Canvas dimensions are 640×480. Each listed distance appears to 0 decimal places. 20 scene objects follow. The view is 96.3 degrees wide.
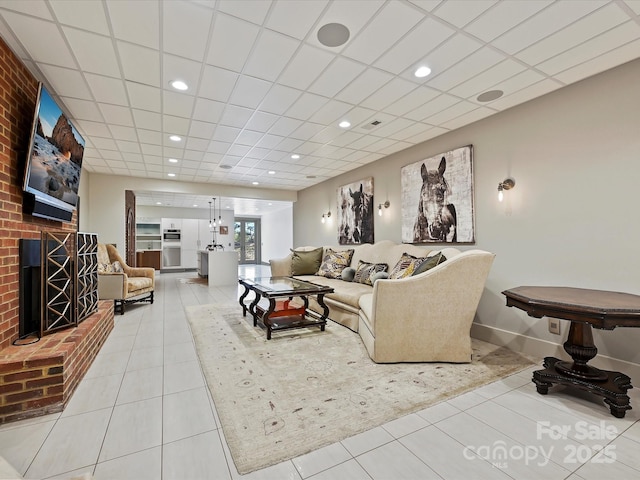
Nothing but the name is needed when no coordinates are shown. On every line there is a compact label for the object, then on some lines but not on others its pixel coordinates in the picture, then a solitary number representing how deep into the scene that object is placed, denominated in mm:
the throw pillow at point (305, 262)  5625
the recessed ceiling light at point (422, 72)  2430
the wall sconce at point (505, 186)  3164
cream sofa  2592
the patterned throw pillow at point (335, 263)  5066
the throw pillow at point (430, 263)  3018
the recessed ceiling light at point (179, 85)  2615
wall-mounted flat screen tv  2289
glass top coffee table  3426
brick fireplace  1860
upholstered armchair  4434
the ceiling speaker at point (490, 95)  2836
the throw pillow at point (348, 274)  4750
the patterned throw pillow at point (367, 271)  4310
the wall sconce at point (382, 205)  4910
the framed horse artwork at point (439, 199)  3607
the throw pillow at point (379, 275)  4060
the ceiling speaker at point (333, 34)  1965
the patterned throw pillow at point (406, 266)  3506
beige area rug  1675
